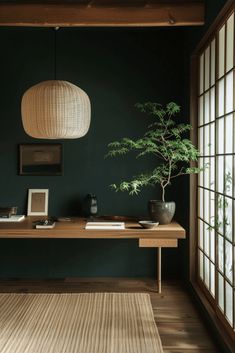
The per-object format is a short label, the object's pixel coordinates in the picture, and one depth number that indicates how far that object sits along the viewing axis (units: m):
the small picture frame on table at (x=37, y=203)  4.57
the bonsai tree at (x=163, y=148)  3.84
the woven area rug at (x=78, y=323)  2.87
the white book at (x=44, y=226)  3.79
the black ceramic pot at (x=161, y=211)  3.93
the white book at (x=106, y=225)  3.80
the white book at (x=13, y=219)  4.17
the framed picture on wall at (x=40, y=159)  4.60
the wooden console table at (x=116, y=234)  3.71
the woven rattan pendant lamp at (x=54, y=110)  3.12
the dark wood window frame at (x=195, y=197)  3.74
